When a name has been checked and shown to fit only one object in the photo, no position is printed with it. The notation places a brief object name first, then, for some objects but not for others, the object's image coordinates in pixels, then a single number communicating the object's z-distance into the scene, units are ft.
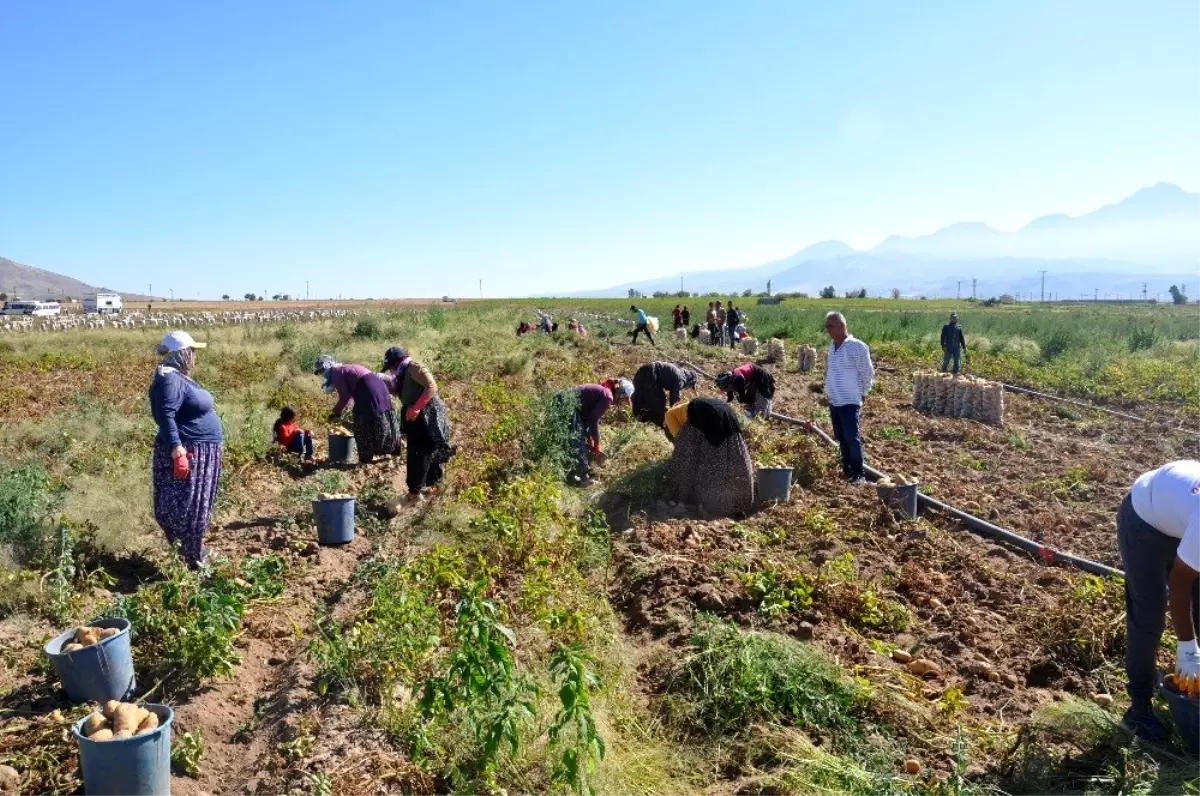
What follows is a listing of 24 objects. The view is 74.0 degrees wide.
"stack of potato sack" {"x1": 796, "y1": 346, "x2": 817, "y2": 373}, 52.06
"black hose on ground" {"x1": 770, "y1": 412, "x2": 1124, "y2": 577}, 16.47
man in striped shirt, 22.27
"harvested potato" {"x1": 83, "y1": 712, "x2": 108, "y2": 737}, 9.03
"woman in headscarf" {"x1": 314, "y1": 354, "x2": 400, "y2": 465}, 23.73
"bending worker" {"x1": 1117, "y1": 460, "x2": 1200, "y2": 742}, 8.89
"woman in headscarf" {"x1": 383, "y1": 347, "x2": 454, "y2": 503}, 19.56
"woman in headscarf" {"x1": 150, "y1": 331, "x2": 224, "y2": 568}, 14.53
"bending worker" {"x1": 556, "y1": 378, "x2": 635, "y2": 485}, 22.57
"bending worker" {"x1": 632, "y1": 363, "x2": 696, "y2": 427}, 26.30
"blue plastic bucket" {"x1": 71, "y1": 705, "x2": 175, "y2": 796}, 8.60
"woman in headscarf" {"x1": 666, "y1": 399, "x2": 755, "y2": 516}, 19.85
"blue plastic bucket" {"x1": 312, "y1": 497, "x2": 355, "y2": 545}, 17.74
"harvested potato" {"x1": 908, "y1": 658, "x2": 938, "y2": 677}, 12.42
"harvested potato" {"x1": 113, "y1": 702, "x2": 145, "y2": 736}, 8.89
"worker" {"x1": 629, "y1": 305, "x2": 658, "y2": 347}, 63.82
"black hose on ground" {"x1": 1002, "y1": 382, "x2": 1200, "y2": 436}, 33.55
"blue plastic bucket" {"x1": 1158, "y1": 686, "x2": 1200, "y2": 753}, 9.10
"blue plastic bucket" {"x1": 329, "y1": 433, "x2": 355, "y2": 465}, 25.29
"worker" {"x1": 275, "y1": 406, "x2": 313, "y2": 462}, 25.93
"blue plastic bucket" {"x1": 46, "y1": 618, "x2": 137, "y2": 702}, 10.57
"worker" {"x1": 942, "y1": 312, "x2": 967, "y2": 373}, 45.68
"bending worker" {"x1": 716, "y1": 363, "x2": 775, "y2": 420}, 26.61
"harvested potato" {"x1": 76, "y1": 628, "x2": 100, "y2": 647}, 10.72
